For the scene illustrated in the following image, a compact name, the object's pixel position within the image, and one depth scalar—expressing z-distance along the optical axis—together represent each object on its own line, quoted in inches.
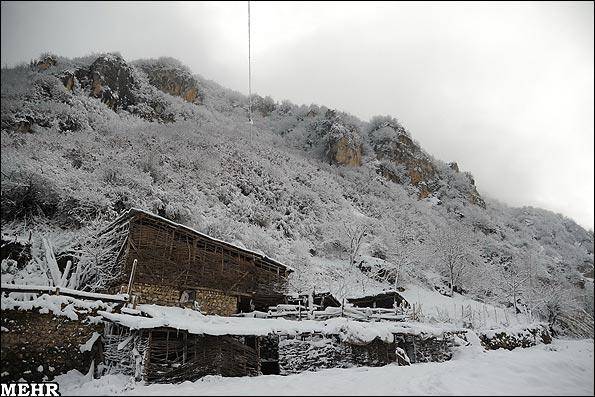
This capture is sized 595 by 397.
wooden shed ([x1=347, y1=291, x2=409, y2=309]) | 973.2
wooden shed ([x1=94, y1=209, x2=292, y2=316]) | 697.6
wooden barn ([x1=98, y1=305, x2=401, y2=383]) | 494.6
